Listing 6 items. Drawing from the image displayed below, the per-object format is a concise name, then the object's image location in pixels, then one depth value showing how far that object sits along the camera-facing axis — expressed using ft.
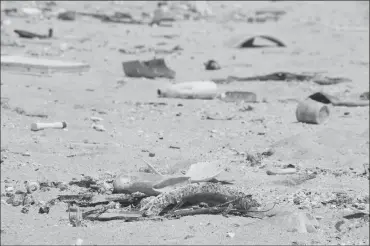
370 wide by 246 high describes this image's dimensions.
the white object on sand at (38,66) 53.11
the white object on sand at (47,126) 37.73
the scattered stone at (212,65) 58.70
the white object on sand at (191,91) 48.32
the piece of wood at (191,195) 25.25
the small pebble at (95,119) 41.16
